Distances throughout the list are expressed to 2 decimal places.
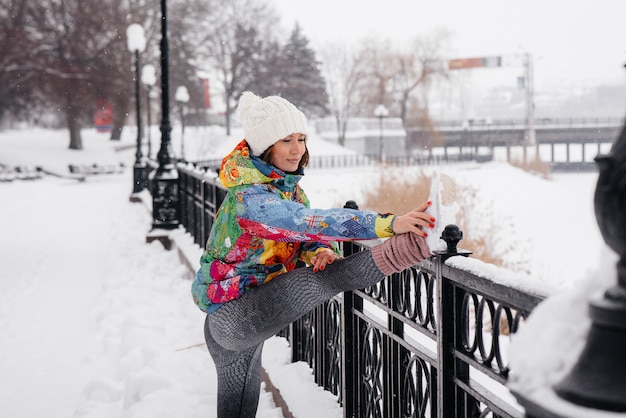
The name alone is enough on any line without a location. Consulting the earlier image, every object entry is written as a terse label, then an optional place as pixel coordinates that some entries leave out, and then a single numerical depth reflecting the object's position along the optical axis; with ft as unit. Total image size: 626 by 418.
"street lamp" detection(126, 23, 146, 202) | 73.72
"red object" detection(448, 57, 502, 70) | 272.43
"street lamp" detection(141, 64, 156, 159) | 100.37
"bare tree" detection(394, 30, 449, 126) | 221.25
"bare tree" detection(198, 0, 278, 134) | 204.64
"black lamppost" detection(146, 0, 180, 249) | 41.06
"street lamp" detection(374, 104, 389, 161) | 170.97
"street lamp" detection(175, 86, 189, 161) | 119.64
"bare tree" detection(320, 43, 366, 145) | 227.40
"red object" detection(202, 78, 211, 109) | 220.64
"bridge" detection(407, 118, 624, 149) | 219.61
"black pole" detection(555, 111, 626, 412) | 3.74
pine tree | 220.64
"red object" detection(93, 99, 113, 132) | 164.04
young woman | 9.41
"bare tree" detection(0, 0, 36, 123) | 144.05
